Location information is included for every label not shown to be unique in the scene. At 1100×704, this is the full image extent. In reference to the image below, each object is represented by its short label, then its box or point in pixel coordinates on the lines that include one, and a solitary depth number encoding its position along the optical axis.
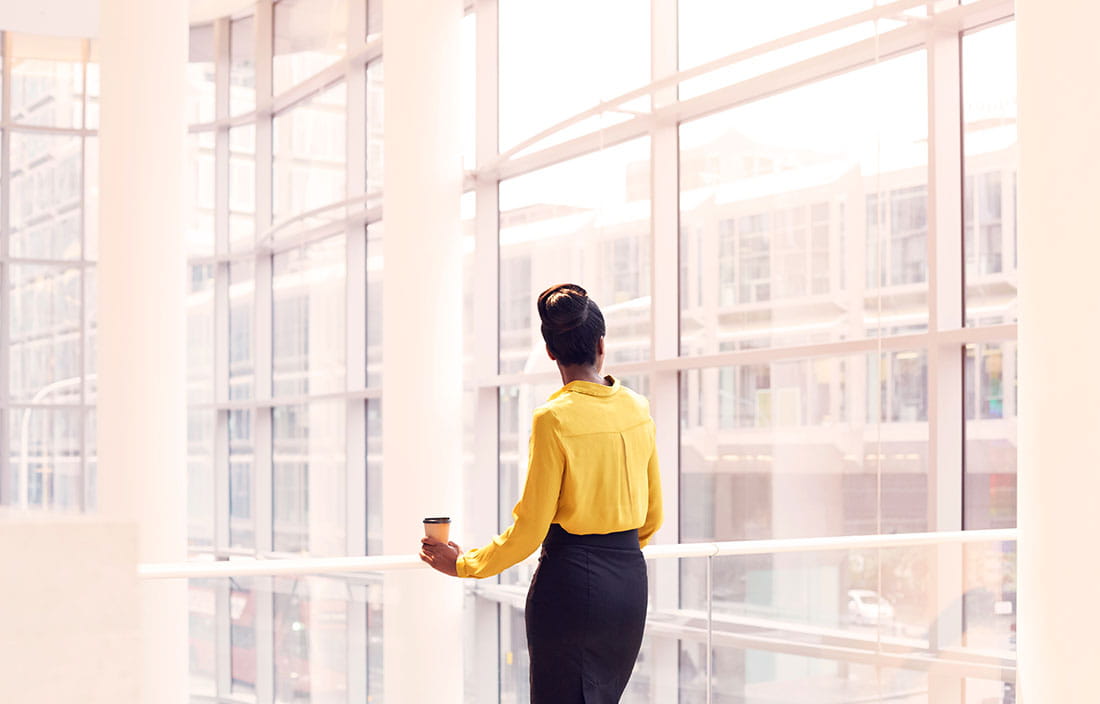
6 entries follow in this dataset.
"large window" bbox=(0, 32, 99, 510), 12.76
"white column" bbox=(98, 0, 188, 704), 8.12
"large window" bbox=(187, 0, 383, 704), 10.83
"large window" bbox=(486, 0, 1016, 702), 4.39
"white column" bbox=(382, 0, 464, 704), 6.97
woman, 2.71
